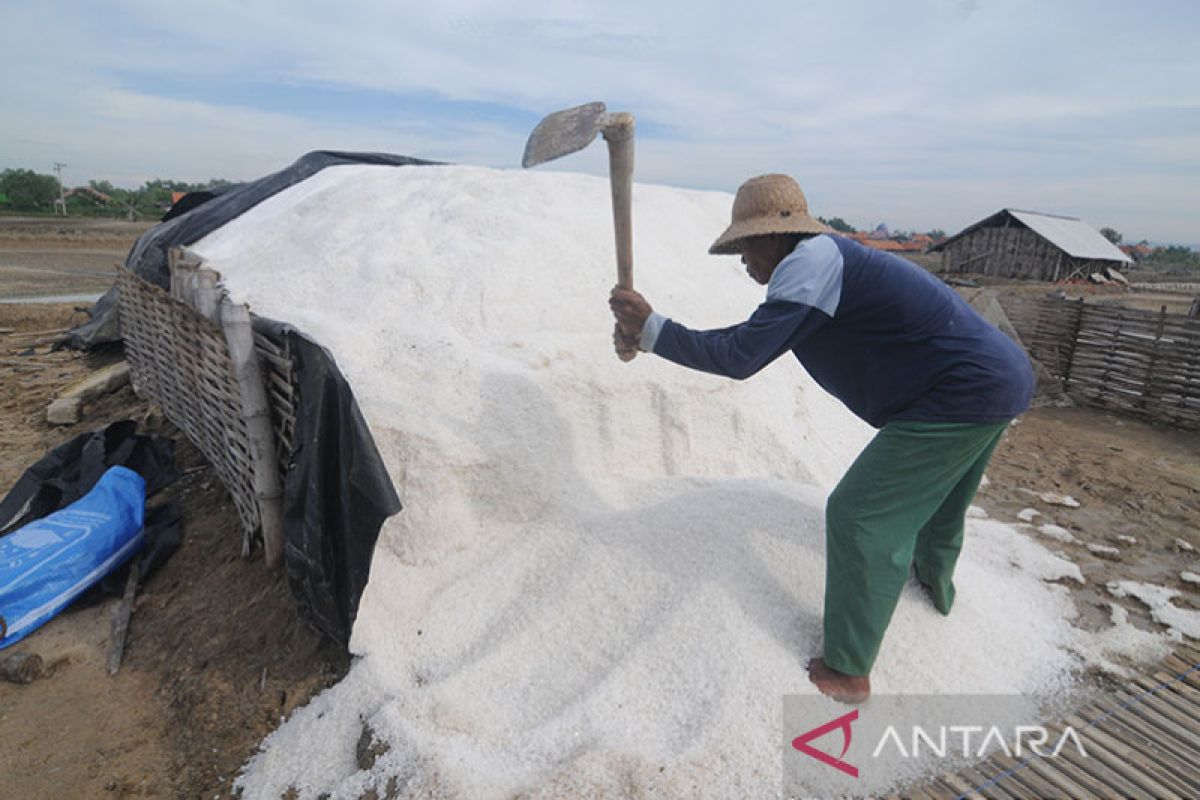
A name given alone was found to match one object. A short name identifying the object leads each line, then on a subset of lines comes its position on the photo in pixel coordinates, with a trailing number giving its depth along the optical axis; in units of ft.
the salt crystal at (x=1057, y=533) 10.13
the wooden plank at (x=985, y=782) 5.15
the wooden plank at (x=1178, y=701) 5.96
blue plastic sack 8.52
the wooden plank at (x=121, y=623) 8.21
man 5.44
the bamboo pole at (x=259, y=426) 8.07
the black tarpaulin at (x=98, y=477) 10.04
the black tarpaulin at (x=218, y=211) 15.69
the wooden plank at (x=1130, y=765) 5.25
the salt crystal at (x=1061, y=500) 11.62
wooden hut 57.93
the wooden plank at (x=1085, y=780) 5.20
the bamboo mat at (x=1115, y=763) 5.20
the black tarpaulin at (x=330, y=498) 6.66
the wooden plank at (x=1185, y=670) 6.56
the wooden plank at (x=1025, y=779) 5.18
